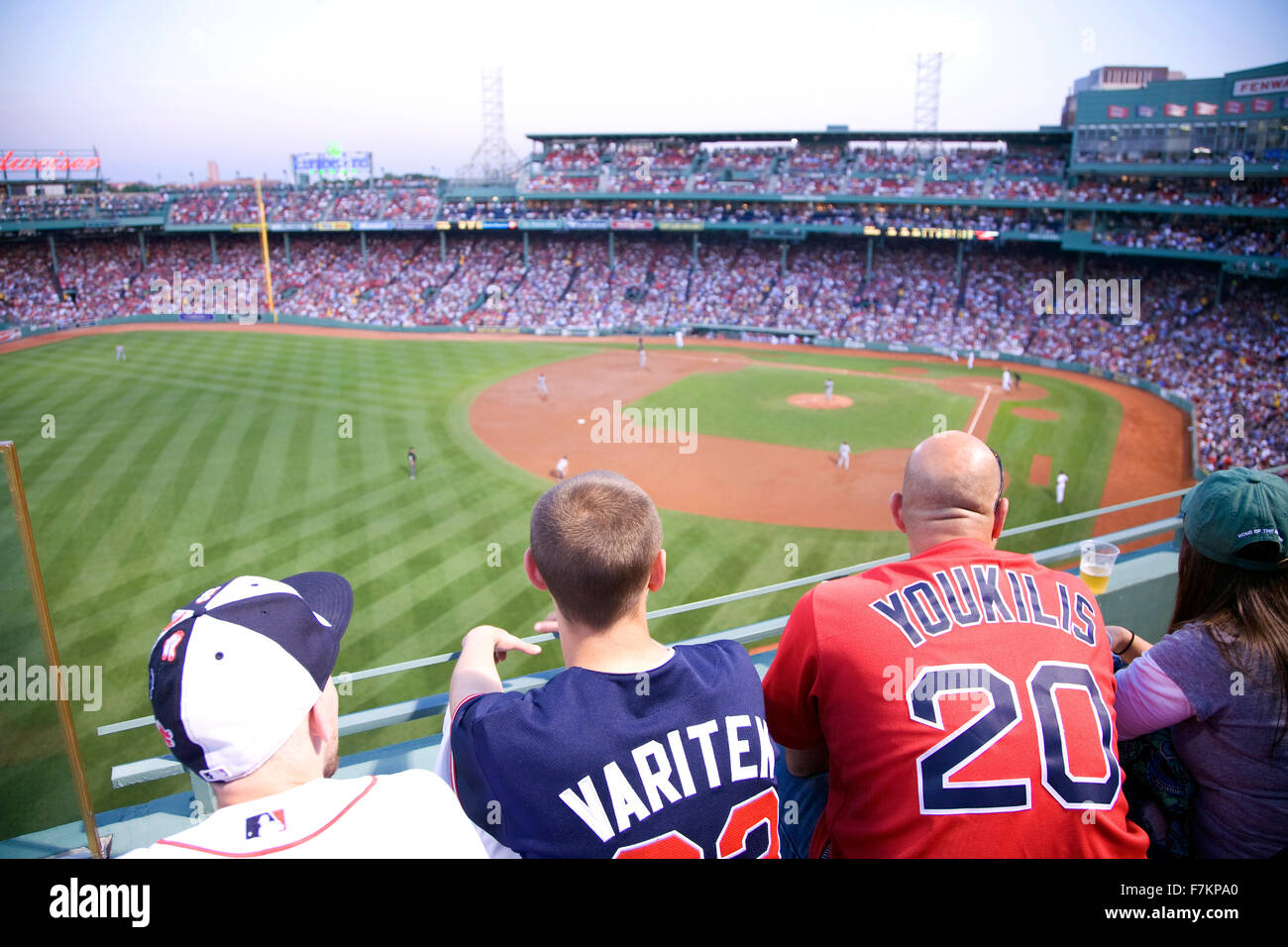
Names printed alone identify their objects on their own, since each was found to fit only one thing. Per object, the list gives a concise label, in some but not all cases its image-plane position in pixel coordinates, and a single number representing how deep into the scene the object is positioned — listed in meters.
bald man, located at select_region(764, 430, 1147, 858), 2.25
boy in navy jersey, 2.08
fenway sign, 33.19
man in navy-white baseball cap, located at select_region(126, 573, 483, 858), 1.62
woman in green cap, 2.42
